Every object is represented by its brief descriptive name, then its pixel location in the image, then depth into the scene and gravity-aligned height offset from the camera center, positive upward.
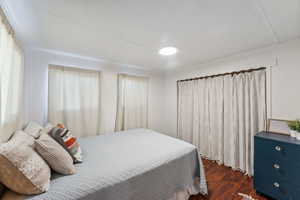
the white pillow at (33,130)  1.59 -0.41
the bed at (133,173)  1.09 -0.74
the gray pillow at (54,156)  1.16 -0.52
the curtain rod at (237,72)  2.29 +0.57
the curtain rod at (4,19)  1.26 +0.83
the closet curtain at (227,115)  2.34 -0.32
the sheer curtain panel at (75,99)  2.52 +0.01
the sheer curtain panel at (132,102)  3.36 -0.06
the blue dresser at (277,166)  1.59 -0.88
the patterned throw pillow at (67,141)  1.46 -0.49
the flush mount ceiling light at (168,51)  2.31 +0.94
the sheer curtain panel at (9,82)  1.27 +0.21
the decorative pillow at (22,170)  0.89 -0.52
